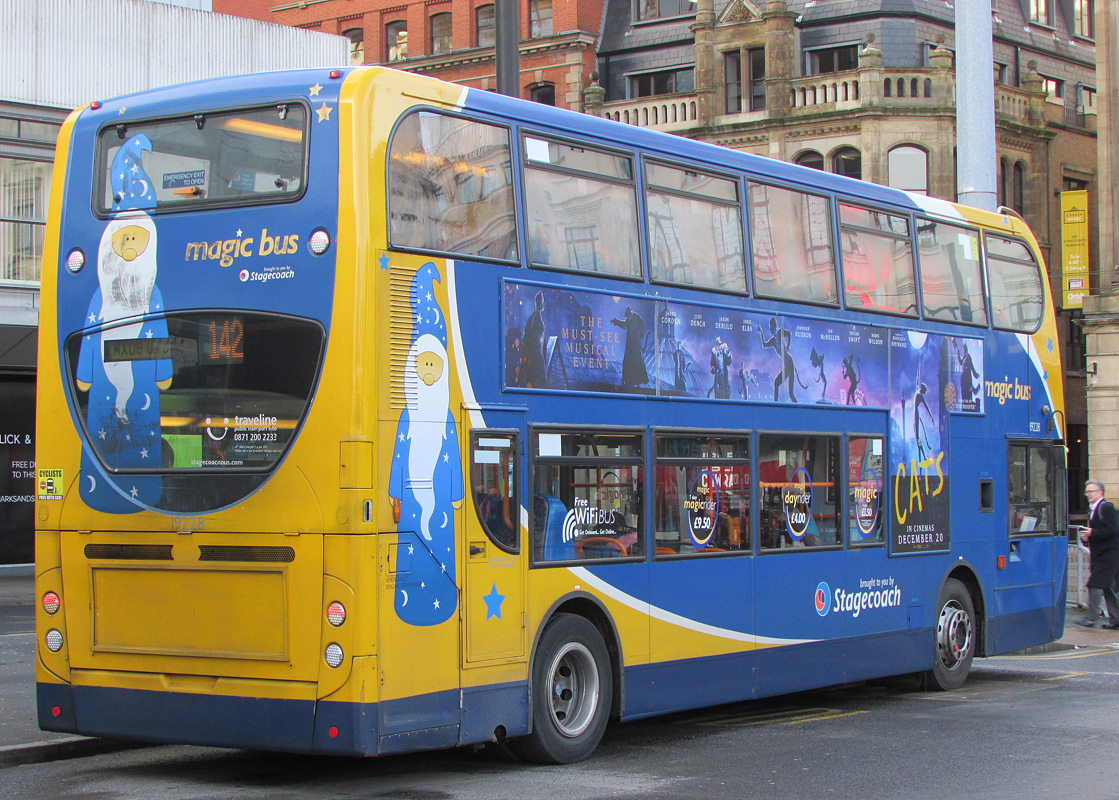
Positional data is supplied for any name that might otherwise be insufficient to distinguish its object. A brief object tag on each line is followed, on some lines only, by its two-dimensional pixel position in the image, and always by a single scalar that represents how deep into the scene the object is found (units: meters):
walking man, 19.09
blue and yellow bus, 8.31
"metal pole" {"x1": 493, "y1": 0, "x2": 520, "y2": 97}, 12.41
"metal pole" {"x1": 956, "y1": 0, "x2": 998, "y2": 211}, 17.03
